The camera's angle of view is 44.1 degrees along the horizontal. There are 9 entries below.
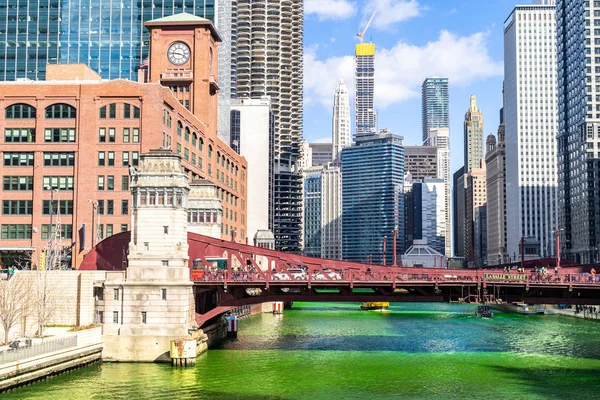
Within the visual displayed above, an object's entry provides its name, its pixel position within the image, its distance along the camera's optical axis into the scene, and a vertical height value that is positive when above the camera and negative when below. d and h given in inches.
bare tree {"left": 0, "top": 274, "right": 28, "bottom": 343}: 2495.1 -168.3
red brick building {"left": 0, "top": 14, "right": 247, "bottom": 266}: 3688.5 +503.6
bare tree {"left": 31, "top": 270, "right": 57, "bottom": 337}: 2571.4 -165.7
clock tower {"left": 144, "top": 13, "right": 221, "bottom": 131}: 4820.4 +1271.3
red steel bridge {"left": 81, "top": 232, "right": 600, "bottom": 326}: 2733.8 -107.8
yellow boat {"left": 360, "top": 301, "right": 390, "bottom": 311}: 6546.3 -482.9
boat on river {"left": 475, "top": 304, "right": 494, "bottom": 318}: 5417.8 -450.4
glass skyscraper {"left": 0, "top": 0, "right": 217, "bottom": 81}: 5836.6 +1779.4
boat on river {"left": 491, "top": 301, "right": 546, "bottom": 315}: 5836.6 -469.1
